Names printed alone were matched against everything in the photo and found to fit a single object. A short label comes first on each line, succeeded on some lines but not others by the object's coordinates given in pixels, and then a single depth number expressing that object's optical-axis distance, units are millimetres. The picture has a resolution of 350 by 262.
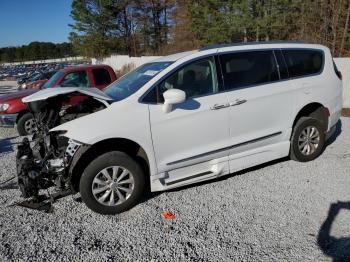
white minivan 3932
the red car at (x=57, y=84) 8461
